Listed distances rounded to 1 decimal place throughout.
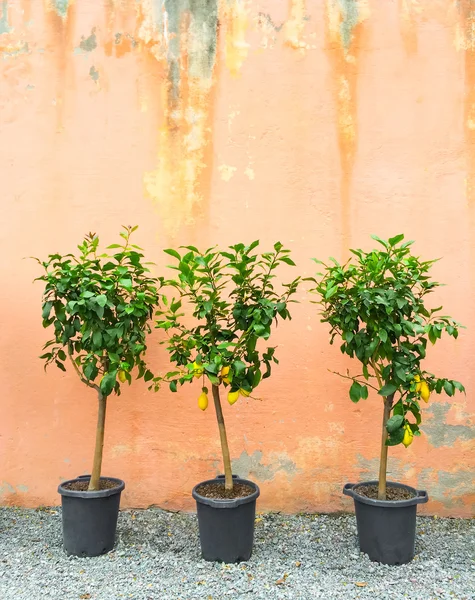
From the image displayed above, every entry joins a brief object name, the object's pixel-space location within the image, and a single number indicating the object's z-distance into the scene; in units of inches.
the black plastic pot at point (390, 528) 108.8
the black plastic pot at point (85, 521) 113.4
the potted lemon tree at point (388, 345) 105.3
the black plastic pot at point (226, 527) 108.3
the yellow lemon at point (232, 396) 110.6
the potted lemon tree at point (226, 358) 106.7
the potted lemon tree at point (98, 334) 110.1
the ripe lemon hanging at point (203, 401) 113.0
